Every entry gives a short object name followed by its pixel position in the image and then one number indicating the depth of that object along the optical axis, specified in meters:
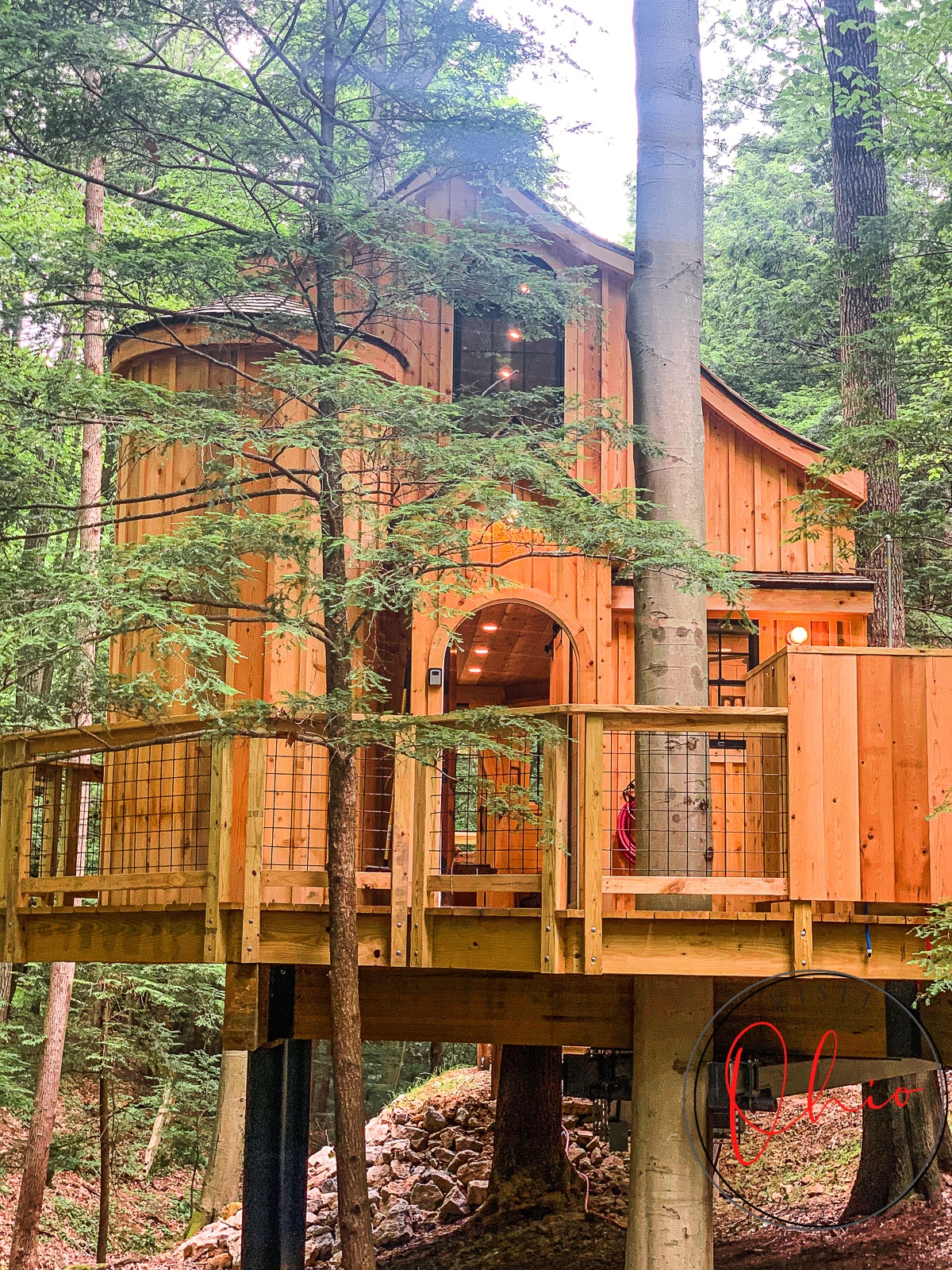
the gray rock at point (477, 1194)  11.16
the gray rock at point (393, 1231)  10.66
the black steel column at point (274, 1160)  7.55
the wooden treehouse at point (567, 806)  6.52
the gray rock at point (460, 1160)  12.28
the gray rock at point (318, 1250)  10.28
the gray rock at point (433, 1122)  13.25
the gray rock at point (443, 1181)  11.57
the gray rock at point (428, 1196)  11.27
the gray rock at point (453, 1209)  11.03
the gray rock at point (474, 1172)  11.71
